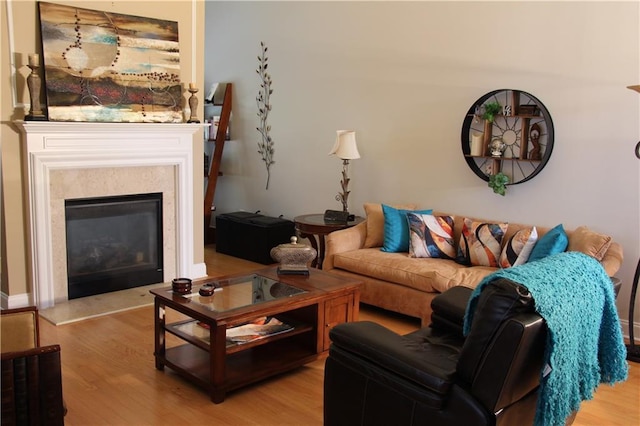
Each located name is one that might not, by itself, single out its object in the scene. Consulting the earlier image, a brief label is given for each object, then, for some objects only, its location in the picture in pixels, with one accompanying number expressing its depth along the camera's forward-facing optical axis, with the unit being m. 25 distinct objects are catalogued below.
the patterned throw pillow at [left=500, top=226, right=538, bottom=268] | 4.08
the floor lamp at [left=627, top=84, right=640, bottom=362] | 3.76
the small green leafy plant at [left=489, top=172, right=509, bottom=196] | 4.50
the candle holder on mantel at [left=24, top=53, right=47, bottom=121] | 4.05
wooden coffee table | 3.04
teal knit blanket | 2.10
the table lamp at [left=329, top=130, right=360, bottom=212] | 5.23
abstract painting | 4.22
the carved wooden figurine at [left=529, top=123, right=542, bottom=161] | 4.38
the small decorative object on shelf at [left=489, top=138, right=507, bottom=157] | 4.51
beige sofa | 3.84
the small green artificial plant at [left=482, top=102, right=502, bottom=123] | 4.49
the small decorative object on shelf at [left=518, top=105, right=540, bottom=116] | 4.36
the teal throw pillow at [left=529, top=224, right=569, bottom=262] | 3.87
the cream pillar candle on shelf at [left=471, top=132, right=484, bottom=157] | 4.62
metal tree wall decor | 6.42
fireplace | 4.25
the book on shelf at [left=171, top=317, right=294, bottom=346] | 3.22
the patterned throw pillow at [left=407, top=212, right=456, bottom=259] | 4.51
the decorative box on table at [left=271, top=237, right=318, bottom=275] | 3.65
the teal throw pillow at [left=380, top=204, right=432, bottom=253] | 4.68
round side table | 5.07
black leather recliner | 2.03
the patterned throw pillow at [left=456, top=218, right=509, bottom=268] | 4.29
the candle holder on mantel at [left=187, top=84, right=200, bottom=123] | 4.91
